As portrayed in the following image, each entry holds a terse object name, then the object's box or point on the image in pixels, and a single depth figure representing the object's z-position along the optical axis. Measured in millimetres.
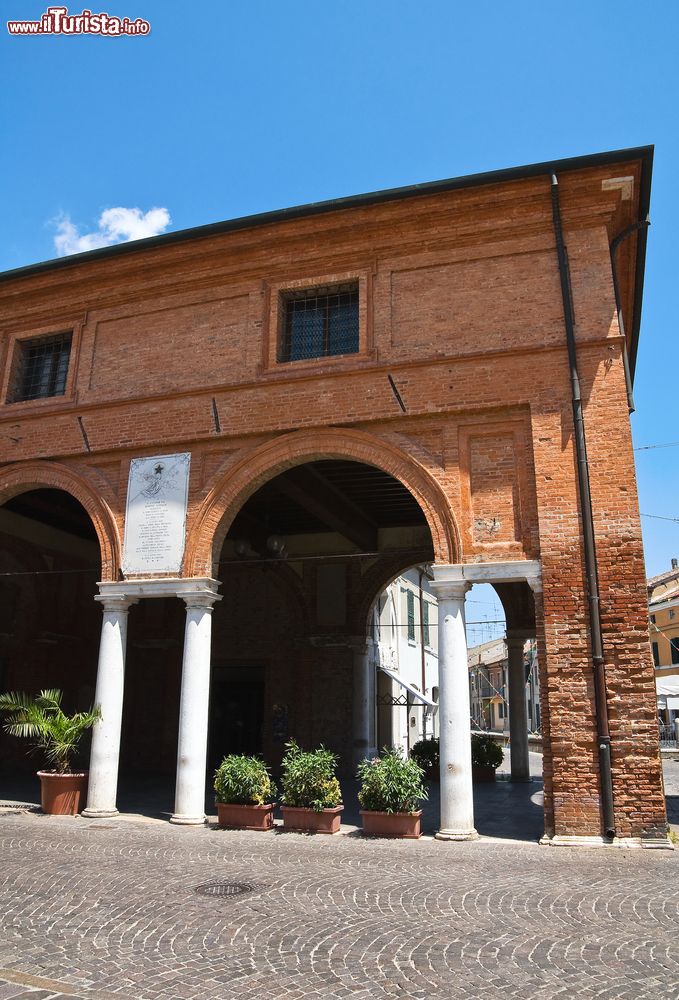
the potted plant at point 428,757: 15773
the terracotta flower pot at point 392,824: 8695
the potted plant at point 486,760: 15383
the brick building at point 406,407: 8625
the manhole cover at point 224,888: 6062
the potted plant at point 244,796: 9276
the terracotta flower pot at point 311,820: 9094
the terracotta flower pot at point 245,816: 9266
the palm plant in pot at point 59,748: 10336
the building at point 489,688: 59875
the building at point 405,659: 20281
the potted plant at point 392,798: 8711
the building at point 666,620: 39594
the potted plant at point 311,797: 9109
